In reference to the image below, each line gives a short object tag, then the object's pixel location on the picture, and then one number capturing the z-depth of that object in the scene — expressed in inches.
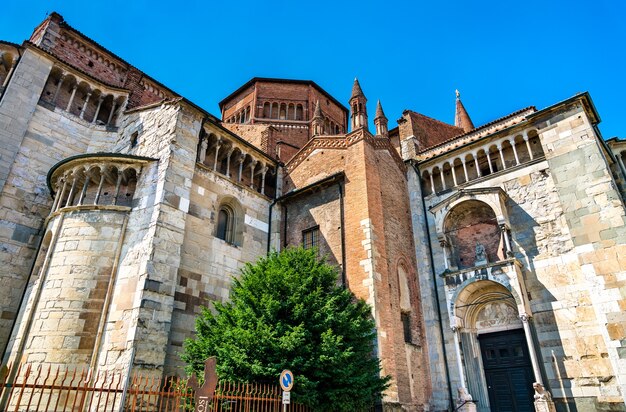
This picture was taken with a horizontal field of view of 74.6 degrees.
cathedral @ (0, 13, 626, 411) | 481.4
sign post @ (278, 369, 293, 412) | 316.8
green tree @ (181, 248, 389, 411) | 394.9
